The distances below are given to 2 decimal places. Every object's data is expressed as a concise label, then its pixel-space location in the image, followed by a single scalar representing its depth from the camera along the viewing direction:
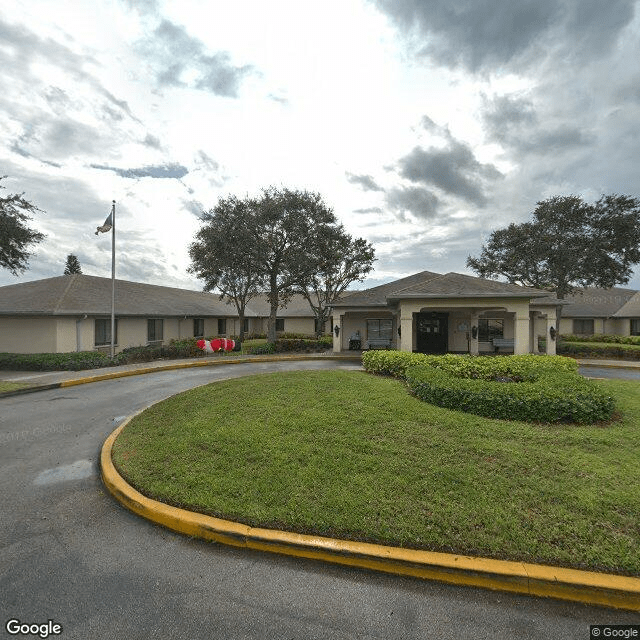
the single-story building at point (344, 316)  15.71
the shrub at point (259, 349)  21.55
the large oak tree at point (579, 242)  25.50
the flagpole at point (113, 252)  16.67
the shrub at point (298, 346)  22.89
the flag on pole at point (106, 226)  16.30
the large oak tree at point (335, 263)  24.77
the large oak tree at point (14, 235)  17.38
